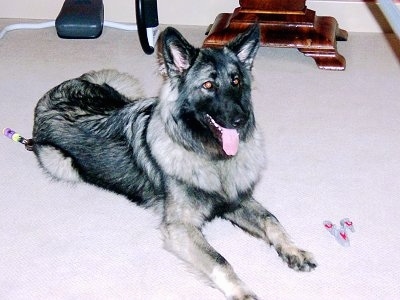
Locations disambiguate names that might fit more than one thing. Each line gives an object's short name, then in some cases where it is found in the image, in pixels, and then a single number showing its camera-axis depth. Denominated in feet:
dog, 7.03
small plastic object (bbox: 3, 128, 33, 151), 9.60
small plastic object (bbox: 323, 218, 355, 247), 7.58
